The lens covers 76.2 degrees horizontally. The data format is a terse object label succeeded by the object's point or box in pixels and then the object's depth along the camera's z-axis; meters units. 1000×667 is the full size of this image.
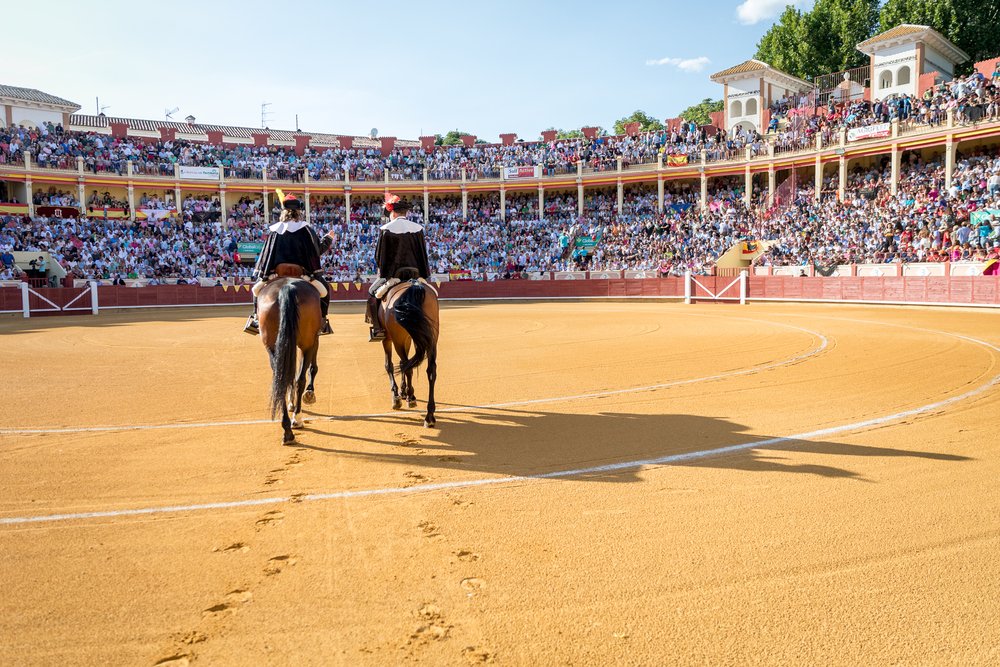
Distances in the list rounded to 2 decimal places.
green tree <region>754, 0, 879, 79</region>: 48.72
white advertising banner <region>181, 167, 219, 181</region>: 39.72
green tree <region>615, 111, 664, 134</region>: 84.31
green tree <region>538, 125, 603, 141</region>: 81.40
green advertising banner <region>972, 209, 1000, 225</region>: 22.97
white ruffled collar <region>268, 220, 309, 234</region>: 6.49
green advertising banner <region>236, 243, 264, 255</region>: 37.53
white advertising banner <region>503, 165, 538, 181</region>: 42.66
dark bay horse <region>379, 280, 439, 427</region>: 6.05
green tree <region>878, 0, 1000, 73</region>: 42.97
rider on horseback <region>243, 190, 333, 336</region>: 6.47
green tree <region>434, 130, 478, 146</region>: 73.07
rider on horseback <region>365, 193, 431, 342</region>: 6.76
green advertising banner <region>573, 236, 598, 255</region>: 38.02
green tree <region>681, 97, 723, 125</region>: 73.62
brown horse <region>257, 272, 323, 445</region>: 5.44
